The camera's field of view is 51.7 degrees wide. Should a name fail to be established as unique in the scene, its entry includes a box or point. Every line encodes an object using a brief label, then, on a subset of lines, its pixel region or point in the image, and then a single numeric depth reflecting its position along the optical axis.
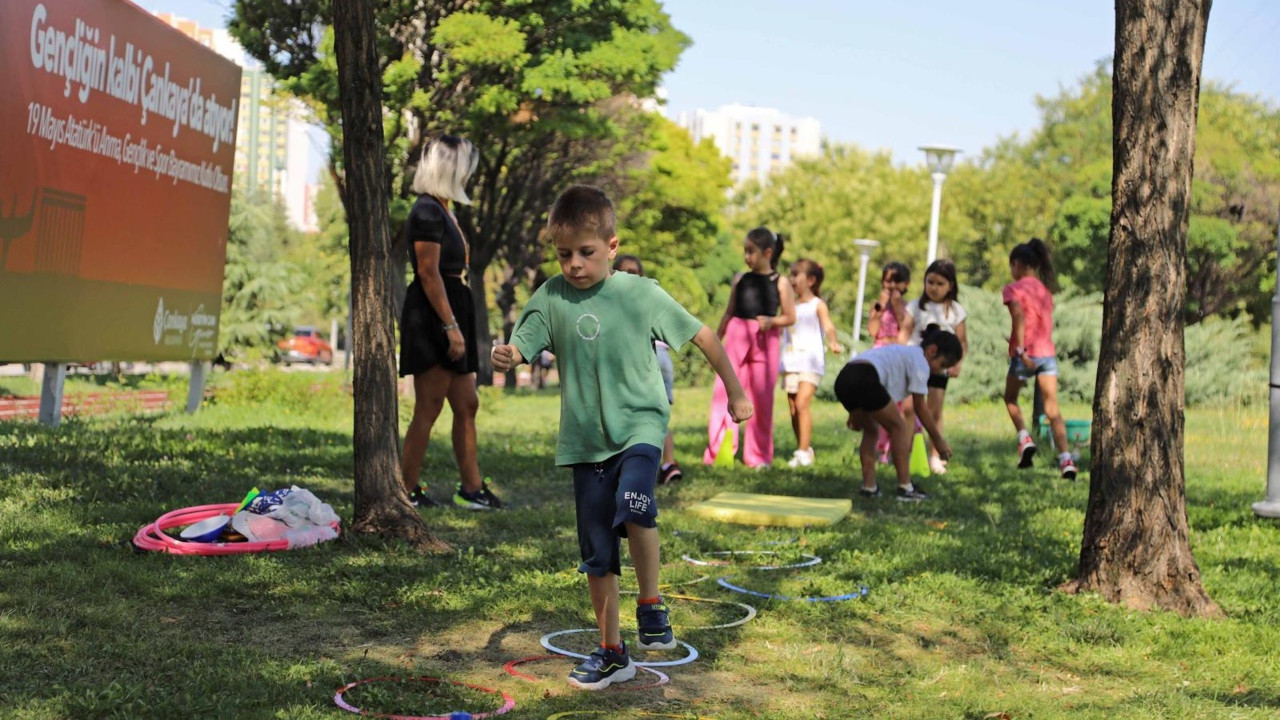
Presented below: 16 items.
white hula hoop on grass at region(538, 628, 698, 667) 4.82
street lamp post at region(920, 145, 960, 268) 25.06
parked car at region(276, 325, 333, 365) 80.94
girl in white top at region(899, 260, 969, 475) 11.26
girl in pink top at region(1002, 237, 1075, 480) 11.44
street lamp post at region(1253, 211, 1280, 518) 7.81
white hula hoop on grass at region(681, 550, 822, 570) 6.77
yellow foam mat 8.20
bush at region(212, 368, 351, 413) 16.88
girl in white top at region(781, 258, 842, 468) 11.52
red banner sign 9.45
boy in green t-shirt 4.54
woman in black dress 7.63
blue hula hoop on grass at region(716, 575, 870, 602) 5.98
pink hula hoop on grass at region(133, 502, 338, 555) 6.11
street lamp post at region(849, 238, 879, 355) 31.05
